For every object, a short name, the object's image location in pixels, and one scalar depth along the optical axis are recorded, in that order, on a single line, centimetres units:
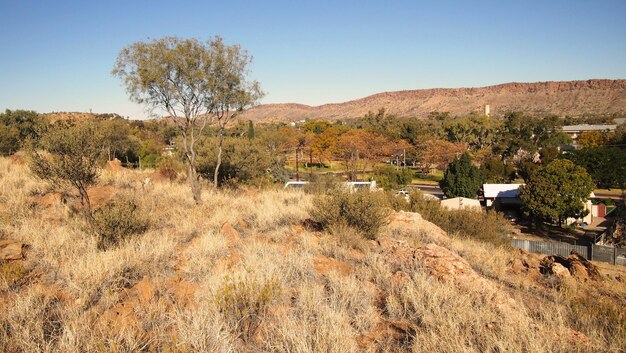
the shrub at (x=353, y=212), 838
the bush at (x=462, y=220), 1612
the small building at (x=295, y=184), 3000
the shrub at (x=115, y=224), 685
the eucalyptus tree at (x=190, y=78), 1241
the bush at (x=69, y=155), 835
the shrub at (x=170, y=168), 1842
